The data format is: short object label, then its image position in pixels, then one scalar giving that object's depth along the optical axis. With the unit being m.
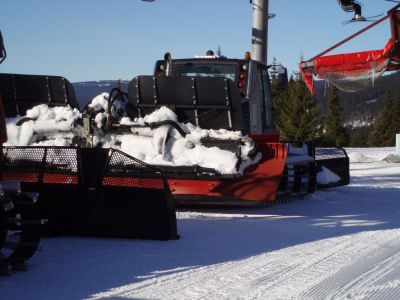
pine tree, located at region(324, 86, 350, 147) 60.28
